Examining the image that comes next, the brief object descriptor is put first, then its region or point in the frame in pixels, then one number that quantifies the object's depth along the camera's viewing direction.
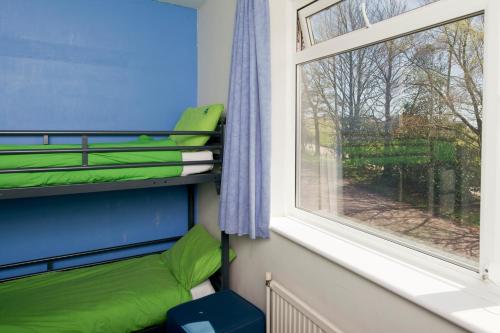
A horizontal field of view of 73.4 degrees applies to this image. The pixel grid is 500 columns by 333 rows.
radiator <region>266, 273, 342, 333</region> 1.44
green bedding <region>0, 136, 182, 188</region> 1.61
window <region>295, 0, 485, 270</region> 1.17
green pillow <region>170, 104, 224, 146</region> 2.14
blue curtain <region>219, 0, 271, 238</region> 1.79
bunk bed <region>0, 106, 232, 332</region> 1.63
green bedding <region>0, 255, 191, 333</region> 1.76
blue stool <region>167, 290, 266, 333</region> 1.66
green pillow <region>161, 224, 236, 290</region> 2.14
